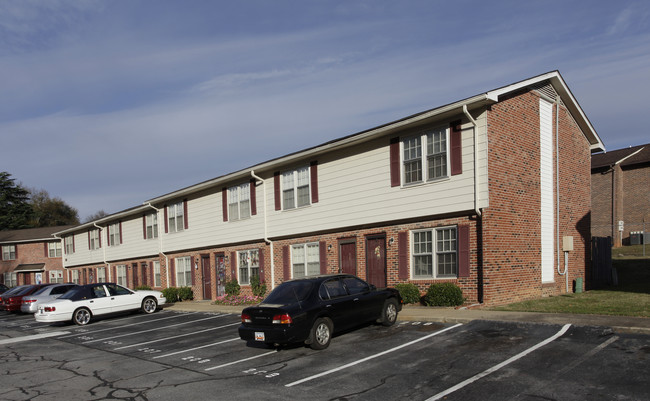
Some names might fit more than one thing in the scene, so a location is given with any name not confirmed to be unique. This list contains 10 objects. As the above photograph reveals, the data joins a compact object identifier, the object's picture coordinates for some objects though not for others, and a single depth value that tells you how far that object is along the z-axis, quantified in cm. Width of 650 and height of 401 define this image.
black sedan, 1088
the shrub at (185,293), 2842
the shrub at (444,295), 1511
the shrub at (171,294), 2792
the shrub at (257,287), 2325
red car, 2773
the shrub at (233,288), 2462
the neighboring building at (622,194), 4056
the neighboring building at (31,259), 5409
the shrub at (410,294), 1623
